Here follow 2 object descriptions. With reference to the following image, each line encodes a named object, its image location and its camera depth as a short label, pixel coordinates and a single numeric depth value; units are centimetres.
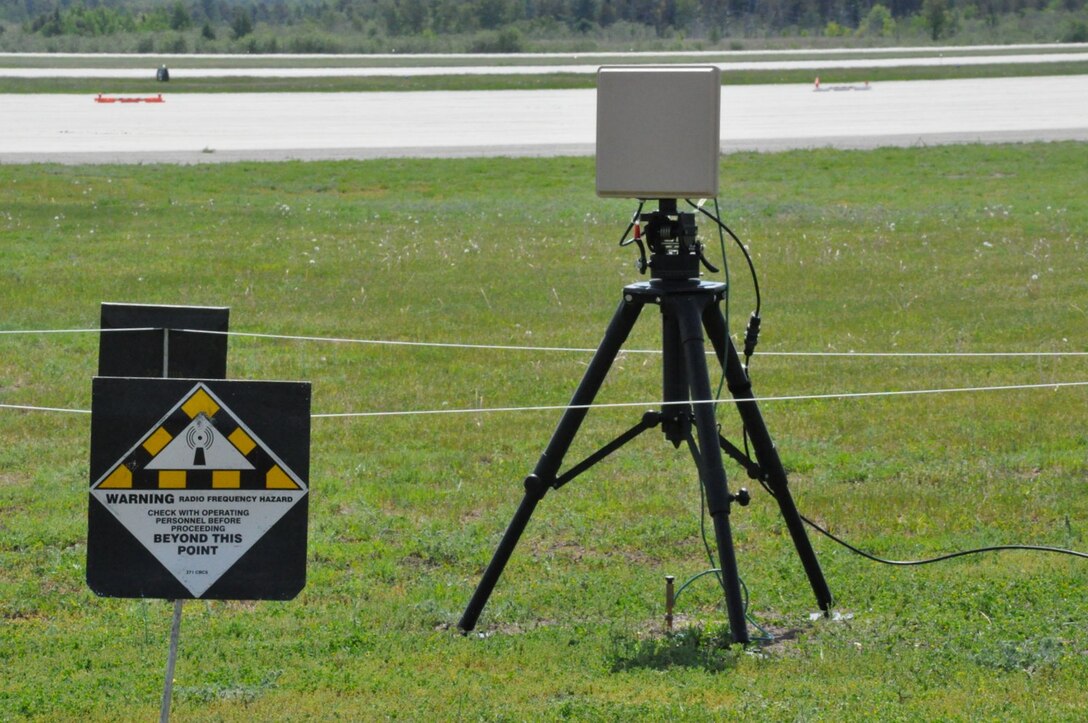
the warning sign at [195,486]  888
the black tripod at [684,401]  1060
